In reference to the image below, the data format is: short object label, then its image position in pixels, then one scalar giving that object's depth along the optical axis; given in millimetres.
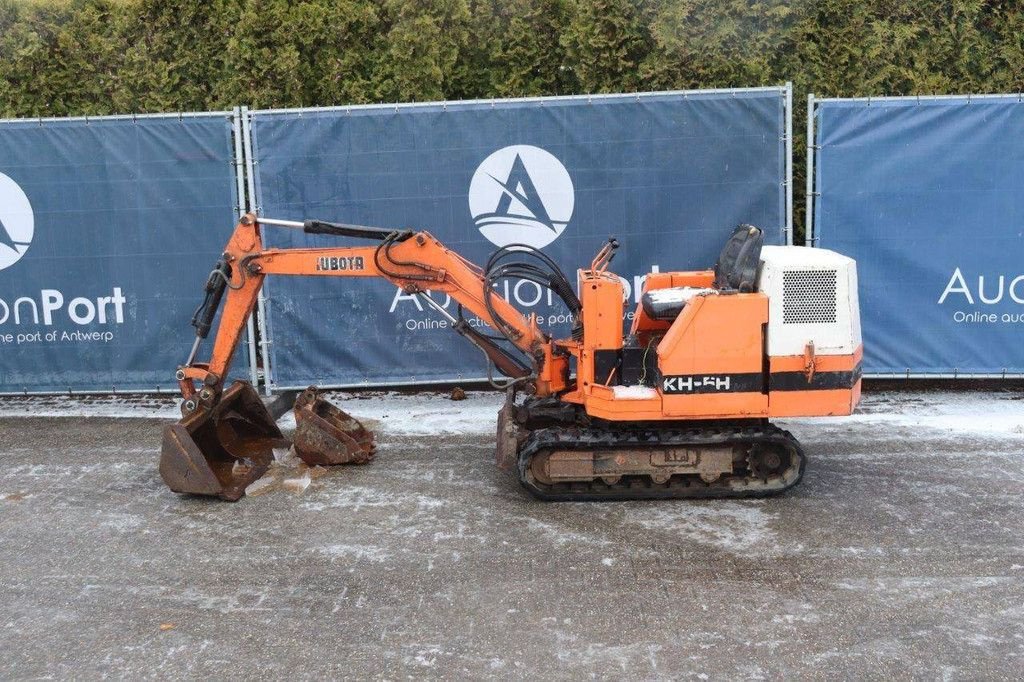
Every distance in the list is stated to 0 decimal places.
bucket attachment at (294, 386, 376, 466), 7770
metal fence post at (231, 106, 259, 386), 9234
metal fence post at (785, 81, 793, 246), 9102
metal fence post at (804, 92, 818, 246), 9188
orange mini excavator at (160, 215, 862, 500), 6832
